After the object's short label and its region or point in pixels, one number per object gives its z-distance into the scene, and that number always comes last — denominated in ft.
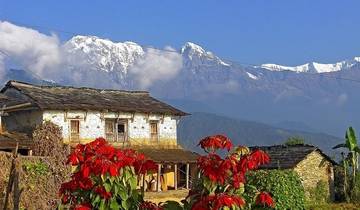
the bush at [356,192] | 152.93
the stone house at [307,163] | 152.97
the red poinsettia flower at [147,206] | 32.78
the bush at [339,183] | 160.04
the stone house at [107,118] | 138.10
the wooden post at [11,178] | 45.94
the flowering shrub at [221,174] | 29.55
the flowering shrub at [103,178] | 30.68
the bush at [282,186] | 94.89
